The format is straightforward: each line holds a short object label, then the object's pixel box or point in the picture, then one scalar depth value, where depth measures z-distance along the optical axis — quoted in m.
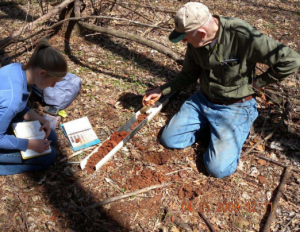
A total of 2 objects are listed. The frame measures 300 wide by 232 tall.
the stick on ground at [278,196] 2.78
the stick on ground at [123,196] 2.90
